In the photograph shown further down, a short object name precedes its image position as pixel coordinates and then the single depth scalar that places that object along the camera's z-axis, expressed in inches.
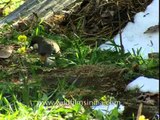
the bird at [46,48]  454.0
